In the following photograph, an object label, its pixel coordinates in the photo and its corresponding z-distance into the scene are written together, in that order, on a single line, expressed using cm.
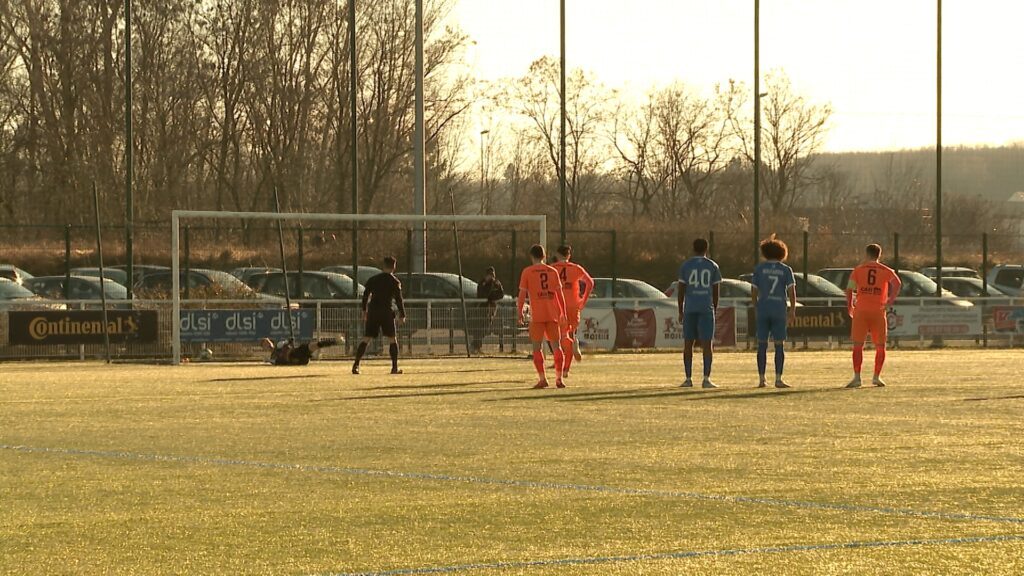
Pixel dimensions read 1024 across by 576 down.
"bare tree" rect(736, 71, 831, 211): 7576
